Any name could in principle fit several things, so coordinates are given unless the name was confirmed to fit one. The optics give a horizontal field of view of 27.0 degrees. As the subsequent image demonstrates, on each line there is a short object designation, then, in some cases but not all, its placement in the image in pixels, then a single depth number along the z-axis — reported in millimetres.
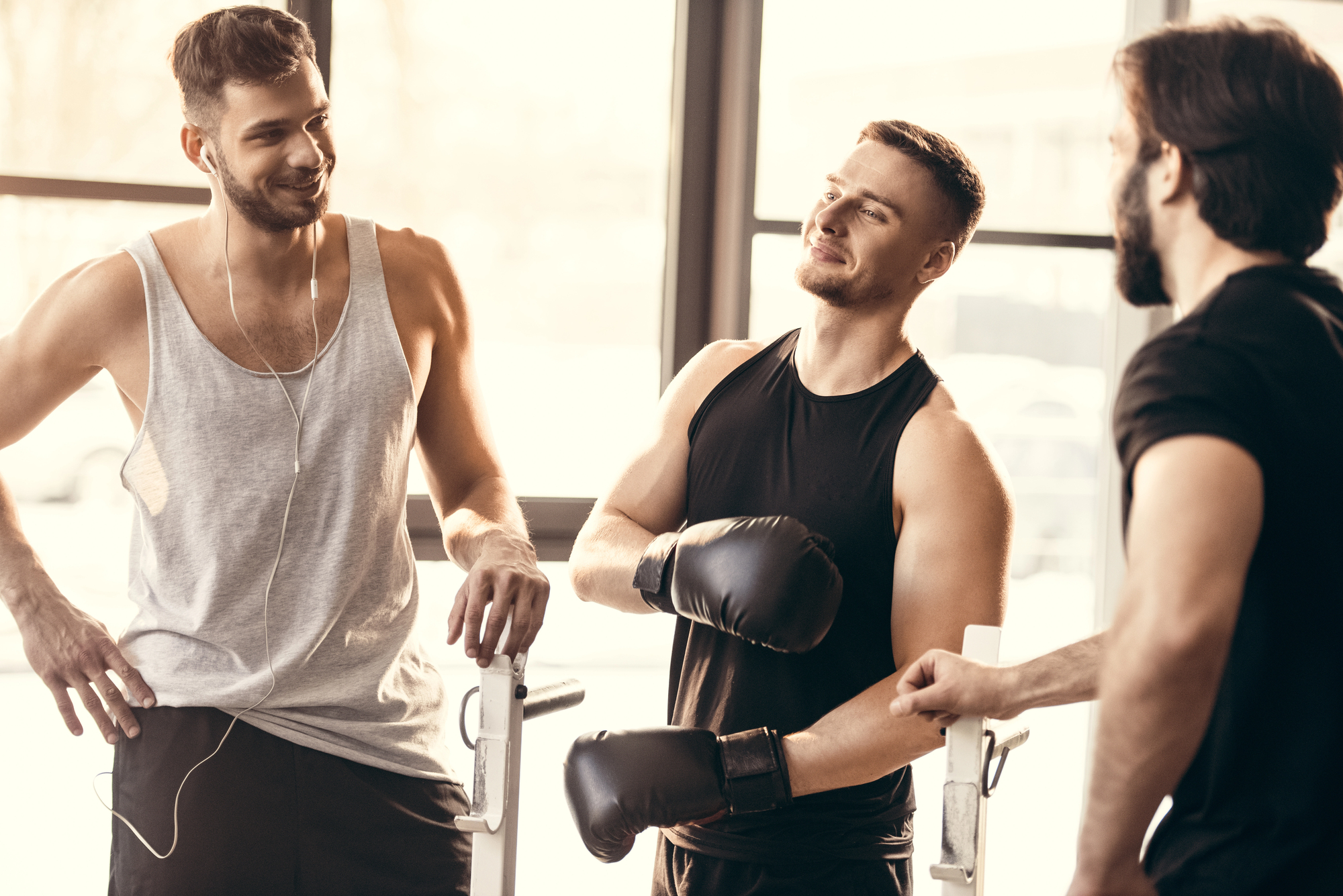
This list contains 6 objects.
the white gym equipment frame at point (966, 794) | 2909
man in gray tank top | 3128
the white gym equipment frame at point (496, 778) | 2983
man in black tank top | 3103
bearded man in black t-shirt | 2610
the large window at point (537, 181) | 3970
